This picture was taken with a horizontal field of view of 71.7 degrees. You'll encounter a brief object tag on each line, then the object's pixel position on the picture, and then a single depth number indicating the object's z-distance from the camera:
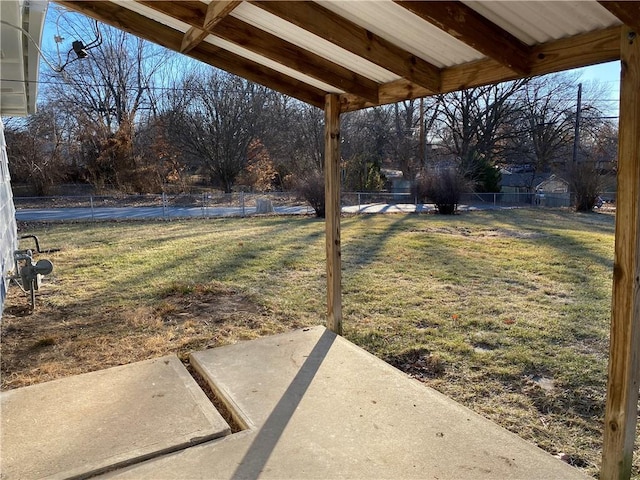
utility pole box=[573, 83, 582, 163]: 21.87
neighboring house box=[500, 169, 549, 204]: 21.47
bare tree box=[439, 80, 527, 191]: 26.92
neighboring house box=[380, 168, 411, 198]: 25.11
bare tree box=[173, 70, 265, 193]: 23.14
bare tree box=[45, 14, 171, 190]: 21.06
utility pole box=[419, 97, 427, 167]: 24.16
